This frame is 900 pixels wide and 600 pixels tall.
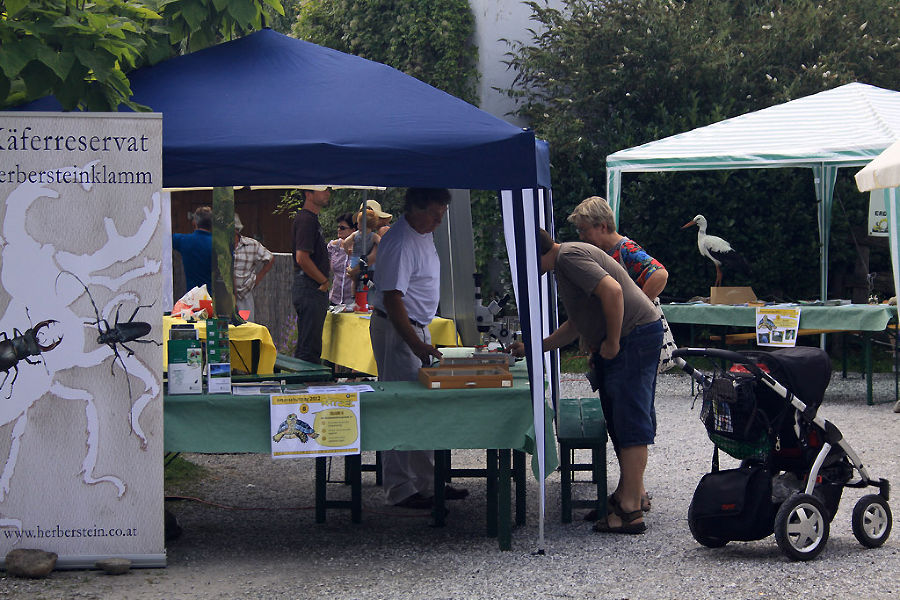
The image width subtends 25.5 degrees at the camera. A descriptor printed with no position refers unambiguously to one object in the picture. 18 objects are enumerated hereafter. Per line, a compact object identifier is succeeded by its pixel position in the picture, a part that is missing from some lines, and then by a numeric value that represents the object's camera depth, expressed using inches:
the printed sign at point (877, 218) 846.1
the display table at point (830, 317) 715.2
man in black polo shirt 632.9
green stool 415.5
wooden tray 380.0
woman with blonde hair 422.5
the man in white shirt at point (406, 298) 420.1
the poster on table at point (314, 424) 366.0
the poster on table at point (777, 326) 723.3
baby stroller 366.5
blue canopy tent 368.4
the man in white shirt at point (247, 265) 701.1
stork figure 805.5
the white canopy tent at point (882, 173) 565.9
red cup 623.7
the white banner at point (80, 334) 347.8
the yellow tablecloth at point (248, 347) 451.7
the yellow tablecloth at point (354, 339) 569.1
